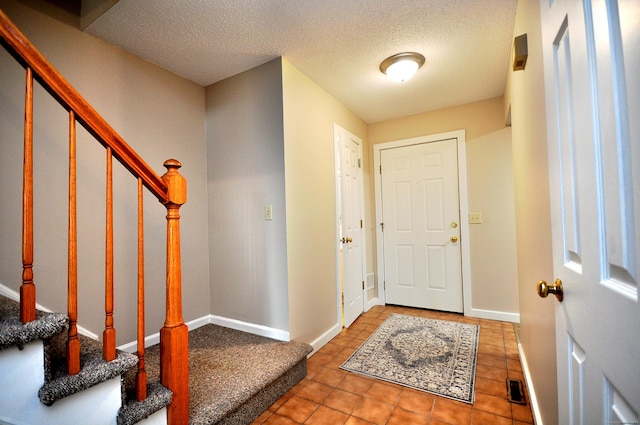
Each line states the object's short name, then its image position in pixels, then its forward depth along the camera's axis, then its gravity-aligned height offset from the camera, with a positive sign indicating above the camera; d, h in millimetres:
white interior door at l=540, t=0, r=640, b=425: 446 +17
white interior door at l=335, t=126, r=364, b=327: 2943 -45
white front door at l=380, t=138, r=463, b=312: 3193 -113
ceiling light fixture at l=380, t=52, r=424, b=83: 2170 +1201
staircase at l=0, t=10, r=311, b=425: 981 -474
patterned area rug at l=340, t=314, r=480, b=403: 1881 -1114
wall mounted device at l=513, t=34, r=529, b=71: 1478 +866
